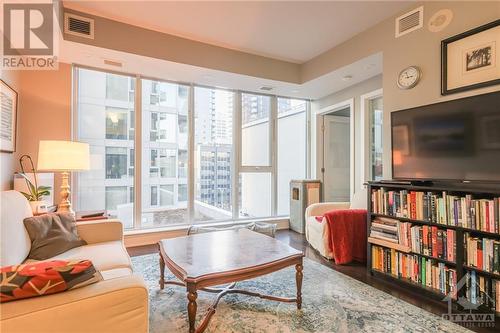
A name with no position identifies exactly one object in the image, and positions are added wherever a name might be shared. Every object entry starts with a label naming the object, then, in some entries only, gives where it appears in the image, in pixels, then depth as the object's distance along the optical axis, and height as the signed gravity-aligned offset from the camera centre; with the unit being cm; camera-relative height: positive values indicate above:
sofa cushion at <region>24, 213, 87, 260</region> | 195 -51
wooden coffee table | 164 -65
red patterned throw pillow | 90 -39
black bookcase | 188 -47
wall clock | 260 +92
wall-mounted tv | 199 +23
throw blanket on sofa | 300 -76
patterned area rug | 179 -107
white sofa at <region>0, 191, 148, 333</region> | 86 -49
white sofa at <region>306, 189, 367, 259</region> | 313 -68
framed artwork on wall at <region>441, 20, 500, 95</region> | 207 +91
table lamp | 242 +13
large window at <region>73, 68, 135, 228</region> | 362 +42
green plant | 258 -21
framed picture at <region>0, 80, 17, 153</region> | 254 +54
